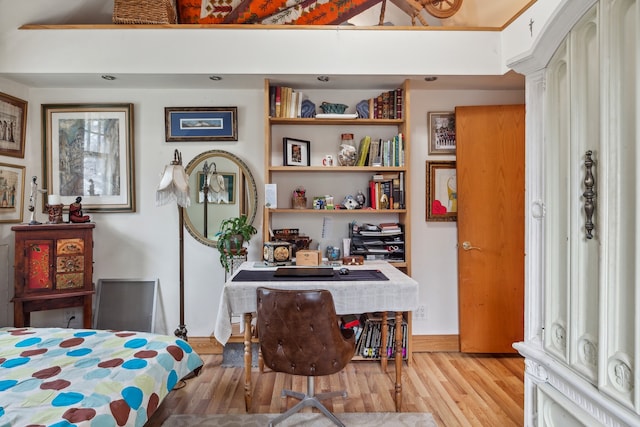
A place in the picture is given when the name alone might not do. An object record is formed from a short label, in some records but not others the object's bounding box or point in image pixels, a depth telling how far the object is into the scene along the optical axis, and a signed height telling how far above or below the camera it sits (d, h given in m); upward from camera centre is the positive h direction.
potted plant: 2.82 -0.22
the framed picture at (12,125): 2.78 +0.71
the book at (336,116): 2.86 +0.76
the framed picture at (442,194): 3.13 +0.14
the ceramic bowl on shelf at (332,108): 2.92 +0.85
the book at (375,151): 2.96 +0.49
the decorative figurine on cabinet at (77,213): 2.79 -0.01
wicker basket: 2.68 +1.51
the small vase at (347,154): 2.96 +0.47
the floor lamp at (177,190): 2.66 +0.16
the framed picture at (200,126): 3.08 +0.74
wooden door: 2.98 -0.09
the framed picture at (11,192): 2.77 +0.16
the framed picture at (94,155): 3.05 +0.49
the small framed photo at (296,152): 2.95 +0.50
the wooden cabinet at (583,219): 1.04 -0.03
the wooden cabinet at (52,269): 2.55 -0.42
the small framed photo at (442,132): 3.13 +0.69
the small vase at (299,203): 3.00 +0.07
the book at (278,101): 2.89 +0.90
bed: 1.32 -0.72
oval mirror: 3.10 +0.17
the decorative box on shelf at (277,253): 2.71 -0.32
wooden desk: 2.15 -0.54
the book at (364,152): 2.95 +0.49
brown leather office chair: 1.84 -0.65
